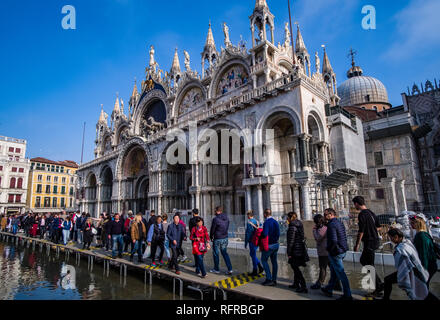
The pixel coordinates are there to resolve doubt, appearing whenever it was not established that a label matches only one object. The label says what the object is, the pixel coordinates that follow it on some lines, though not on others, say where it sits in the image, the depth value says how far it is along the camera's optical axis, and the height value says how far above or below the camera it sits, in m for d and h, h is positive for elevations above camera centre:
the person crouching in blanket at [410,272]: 4.00 -1.11
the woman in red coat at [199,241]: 6.83 -0.92
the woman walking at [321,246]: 5.61 -0.96
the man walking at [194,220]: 7.33 -0.39
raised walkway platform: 5.21 -1.81
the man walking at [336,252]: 4.86 -0.95
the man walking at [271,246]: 5.94 -0.98
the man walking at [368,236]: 5.00 -0.66
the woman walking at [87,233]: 11.63 -1.07
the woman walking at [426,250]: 4.31 -0.82
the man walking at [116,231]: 9.51 -0.84
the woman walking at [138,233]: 8.73 -0.86
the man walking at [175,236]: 7.36 -0.85
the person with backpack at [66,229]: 13.19 -0.98
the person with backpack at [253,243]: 6.69 -0.98
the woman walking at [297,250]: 5.46 -1.00
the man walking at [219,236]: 7.00 -0.81
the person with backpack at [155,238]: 8.42 -0.99
